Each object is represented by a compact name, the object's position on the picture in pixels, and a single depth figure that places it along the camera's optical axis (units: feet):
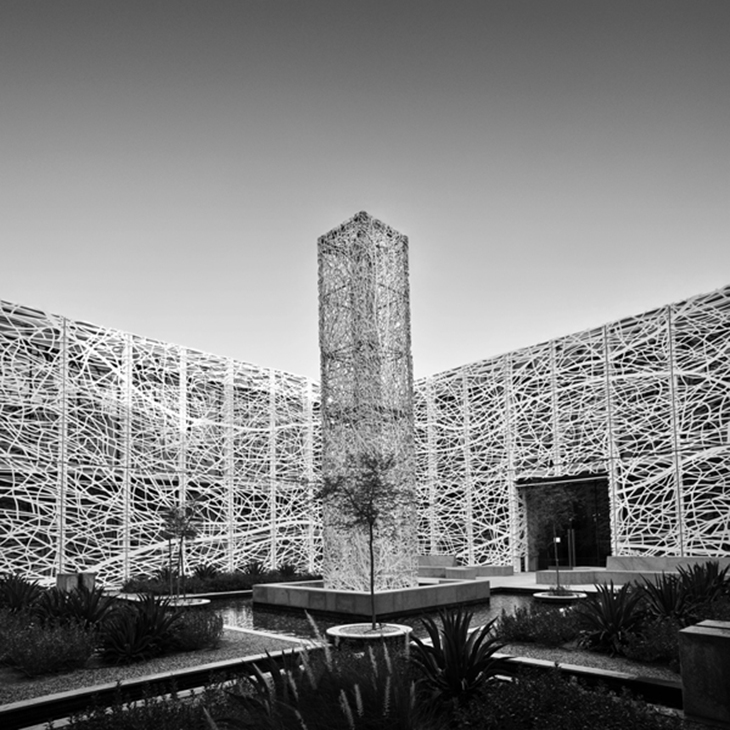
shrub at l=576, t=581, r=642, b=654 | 28.63
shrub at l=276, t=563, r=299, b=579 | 76.02
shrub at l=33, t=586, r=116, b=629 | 36.65
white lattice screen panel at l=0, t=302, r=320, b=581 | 68.74
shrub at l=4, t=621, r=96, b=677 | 27.78
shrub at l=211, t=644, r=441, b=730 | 13.43
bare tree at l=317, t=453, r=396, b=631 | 40.65
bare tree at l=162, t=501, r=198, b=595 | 60.54
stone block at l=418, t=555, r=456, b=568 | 89.92
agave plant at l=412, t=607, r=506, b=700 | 20.56
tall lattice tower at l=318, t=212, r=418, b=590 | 52.75
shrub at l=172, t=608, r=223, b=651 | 32.86
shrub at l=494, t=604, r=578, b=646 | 30.89
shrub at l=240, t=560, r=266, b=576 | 75.87
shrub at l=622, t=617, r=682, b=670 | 25.79
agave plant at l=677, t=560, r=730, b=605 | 34.45
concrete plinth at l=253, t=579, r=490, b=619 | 47.14
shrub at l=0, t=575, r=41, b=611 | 43.19
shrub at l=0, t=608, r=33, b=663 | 29.79
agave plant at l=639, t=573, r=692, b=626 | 31.58
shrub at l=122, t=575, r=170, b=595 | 64.56
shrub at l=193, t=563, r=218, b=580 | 74.38
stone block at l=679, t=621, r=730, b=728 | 18.54
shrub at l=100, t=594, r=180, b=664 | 30.58
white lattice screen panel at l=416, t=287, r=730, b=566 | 71.46
